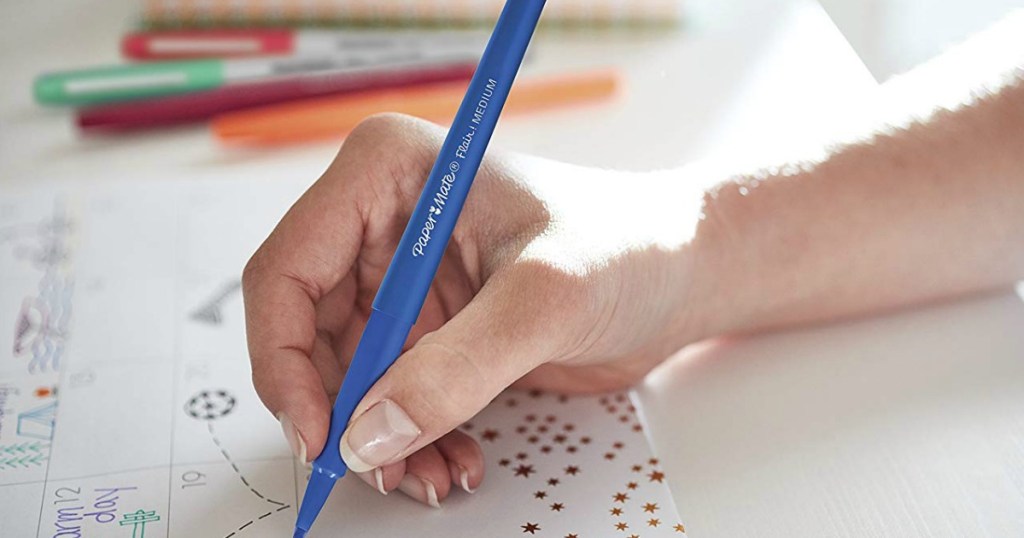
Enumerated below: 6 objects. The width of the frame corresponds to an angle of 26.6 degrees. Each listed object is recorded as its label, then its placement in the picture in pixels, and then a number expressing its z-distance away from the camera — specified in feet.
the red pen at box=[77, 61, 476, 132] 1.93
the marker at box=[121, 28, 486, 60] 2.03
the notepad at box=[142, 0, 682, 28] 2.09
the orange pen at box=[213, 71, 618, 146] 1.90
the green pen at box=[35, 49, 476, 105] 1.96
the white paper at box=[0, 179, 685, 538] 1.42
